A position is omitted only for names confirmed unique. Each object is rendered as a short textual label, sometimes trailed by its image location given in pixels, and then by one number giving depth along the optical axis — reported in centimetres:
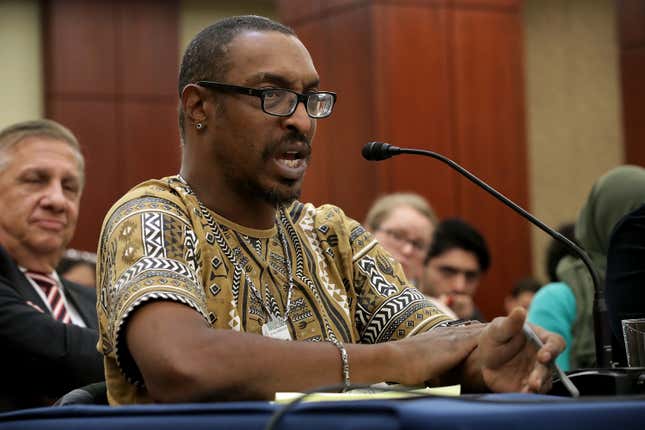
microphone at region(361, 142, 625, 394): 402
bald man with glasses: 320
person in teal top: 666
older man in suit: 634
